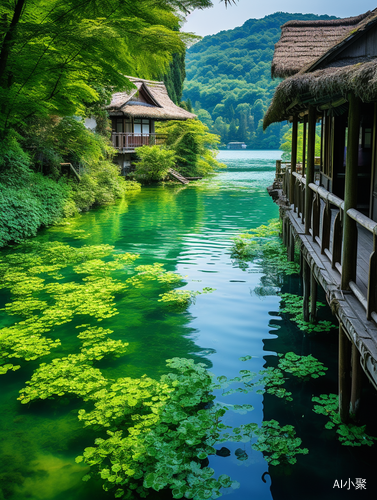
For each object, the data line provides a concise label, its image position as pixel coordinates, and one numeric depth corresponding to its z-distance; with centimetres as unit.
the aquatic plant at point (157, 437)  420
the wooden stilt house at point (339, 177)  418
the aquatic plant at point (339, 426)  472
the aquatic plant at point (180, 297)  915
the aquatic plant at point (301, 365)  623
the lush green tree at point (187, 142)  4216
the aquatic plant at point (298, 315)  774
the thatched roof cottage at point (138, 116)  3681
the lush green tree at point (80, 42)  859
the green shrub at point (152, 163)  3584
